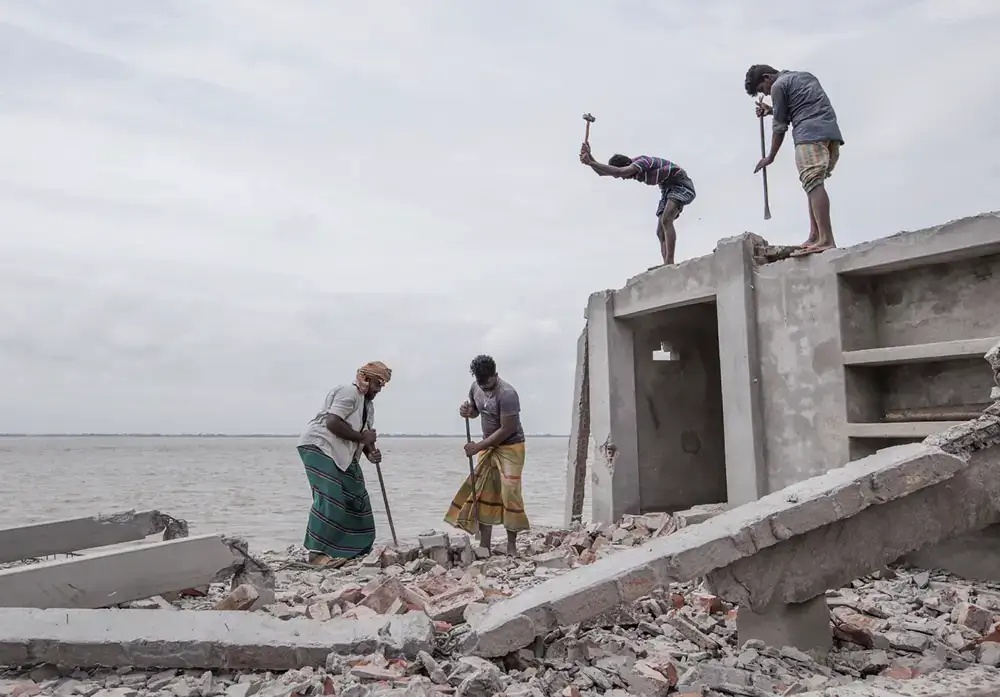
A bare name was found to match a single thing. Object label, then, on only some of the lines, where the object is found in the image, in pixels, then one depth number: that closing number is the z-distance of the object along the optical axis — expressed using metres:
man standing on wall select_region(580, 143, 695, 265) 7.61
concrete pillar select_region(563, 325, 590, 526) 8.72
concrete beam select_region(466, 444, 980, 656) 3.11
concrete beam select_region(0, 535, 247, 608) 3.90
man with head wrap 6.07
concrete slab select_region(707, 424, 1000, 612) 3.25
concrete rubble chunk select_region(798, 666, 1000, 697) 2.66
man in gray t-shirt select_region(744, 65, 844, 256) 5.76
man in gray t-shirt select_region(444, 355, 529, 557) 6.26
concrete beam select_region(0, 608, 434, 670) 3.13
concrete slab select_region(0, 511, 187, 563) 5.26
